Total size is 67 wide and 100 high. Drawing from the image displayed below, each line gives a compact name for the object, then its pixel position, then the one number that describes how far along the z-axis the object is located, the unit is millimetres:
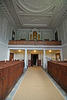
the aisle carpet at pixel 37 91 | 2096
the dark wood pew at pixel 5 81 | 1767
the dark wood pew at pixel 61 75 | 2465
